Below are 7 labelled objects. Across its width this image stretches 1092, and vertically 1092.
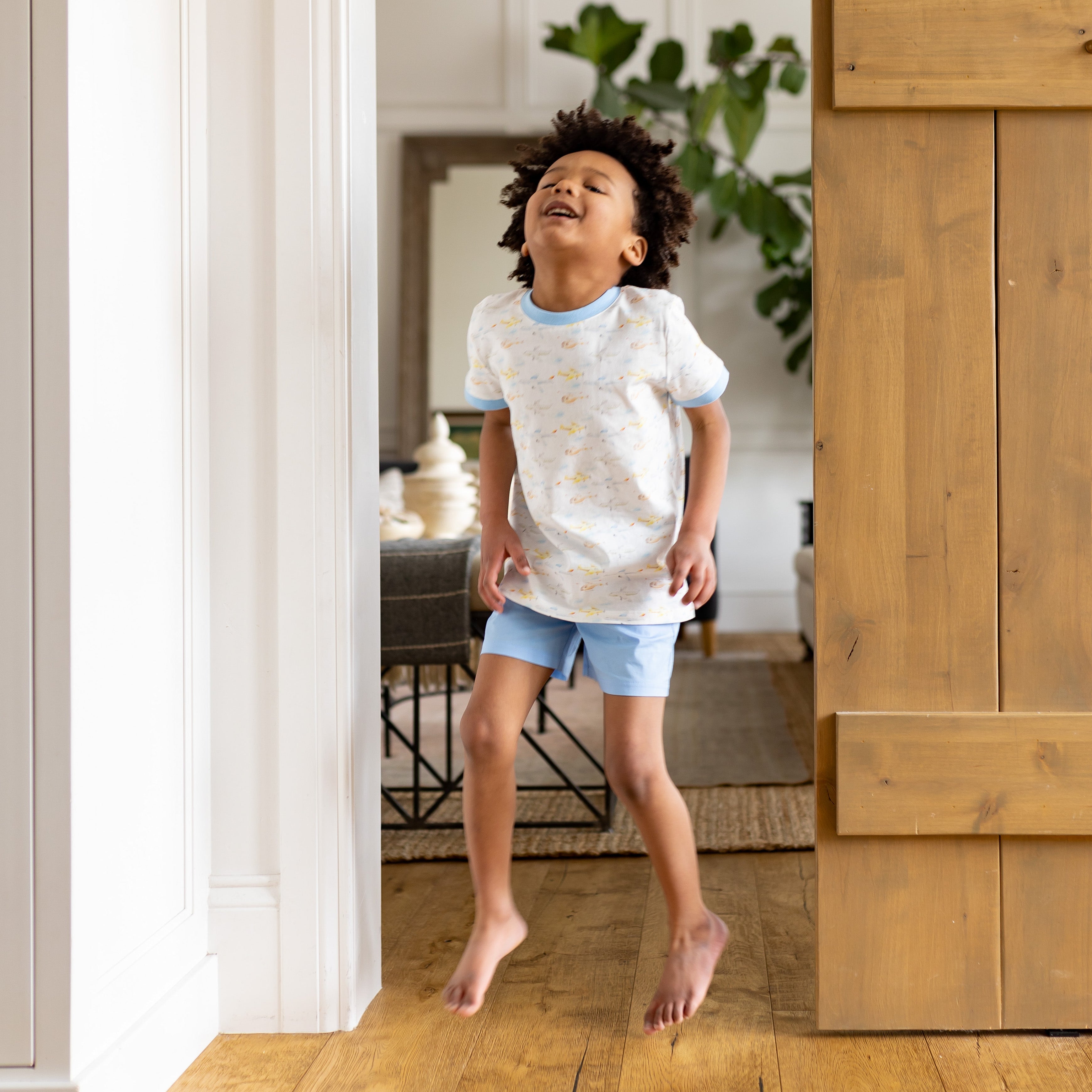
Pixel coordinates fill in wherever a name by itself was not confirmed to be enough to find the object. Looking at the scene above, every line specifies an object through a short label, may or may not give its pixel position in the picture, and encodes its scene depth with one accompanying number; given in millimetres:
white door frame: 1213
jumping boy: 1215
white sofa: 3646
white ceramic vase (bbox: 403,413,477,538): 2229
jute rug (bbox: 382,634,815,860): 1956
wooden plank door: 1176
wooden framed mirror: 4969
